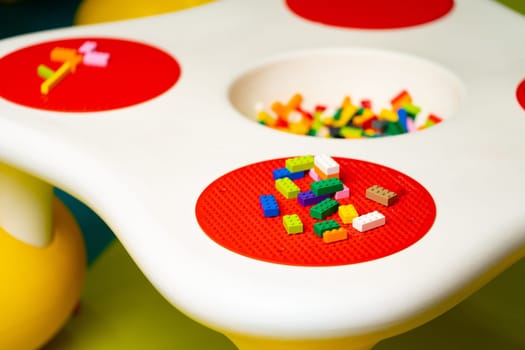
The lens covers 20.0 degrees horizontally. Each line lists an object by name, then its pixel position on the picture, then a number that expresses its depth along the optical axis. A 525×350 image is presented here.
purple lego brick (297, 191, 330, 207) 1.53
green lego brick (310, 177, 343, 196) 1.53
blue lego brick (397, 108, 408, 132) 1.90
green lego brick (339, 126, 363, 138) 1.89
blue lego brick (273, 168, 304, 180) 1.57
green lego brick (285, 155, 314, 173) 1.57
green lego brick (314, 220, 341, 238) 1.47
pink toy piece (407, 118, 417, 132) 1.91
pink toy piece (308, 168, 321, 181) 1.57
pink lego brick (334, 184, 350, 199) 1.54
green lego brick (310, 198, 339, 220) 1.50
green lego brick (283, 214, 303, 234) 1.48
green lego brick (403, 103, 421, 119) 1.91
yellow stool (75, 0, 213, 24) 2.50
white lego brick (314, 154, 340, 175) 1.56
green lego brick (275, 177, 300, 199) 1.54
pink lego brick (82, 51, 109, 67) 1.83
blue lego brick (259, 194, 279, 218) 1.51
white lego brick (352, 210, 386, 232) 1.48
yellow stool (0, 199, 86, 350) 1.96
